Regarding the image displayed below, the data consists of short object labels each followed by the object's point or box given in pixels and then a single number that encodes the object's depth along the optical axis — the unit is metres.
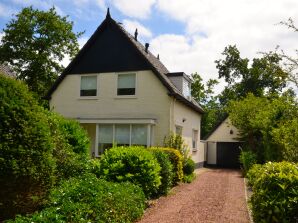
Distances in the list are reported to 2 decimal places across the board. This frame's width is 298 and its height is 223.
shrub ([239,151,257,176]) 13.28
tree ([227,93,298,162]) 8.32
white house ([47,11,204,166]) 13.72
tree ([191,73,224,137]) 27.73
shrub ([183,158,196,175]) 12.79
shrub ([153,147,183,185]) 10.25
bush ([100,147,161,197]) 7.33
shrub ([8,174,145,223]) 4.51
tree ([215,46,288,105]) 32.60
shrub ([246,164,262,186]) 9.69
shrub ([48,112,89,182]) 6.33
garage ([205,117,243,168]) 21.69
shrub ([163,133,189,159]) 13.10
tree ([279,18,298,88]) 5.71
